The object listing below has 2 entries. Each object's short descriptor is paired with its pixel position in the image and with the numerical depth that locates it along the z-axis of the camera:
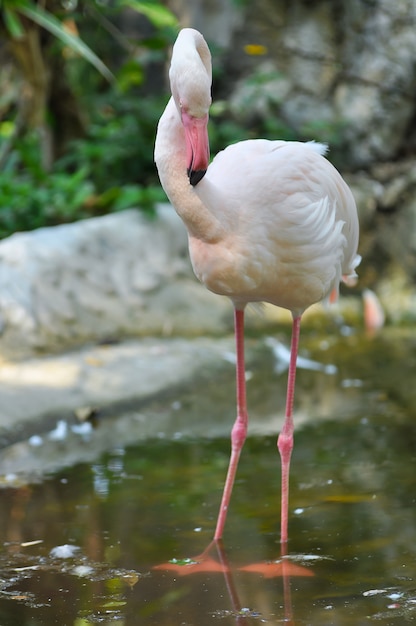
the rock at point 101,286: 12.16
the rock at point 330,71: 16.81
